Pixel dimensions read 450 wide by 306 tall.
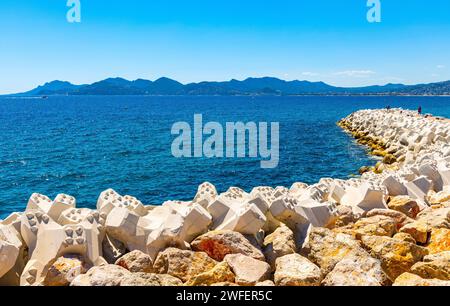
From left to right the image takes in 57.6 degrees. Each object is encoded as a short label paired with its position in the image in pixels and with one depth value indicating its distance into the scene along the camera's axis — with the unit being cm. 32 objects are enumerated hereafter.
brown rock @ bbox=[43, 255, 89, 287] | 594
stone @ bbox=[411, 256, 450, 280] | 573
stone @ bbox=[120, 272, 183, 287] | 520
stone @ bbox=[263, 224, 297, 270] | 702
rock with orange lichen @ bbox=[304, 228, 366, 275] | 629
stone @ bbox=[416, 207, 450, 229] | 763
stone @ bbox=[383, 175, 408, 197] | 1100
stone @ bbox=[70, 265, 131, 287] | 522
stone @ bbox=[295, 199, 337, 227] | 827
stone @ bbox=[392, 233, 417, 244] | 696
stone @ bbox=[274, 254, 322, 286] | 579
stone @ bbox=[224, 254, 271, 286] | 595
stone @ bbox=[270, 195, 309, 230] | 815
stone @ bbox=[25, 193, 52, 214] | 851
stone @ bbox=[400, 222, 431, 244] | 724
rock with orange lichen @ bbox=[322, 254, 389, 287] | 538
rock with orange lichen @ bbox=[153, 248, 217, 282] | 630
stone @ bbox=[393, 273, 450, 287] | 502
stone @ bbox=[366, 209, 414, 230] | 840
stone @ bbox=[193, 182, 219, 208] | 848
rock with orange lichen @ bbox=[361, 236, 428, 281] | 610
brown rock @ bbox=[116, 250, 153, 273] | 646
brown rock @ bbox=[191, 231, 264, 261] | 684
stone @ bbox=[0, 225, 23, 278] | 599
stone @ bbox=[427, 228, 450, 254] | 680
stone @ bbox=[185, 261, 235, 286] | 588
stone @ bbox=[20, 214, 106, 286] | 625
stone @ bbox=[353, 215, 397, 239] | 732
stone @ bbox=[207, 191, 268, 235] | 734
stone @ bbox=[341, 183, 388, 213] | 961
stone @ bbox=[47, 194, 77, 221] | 803
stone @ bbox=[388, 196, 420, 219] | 957
